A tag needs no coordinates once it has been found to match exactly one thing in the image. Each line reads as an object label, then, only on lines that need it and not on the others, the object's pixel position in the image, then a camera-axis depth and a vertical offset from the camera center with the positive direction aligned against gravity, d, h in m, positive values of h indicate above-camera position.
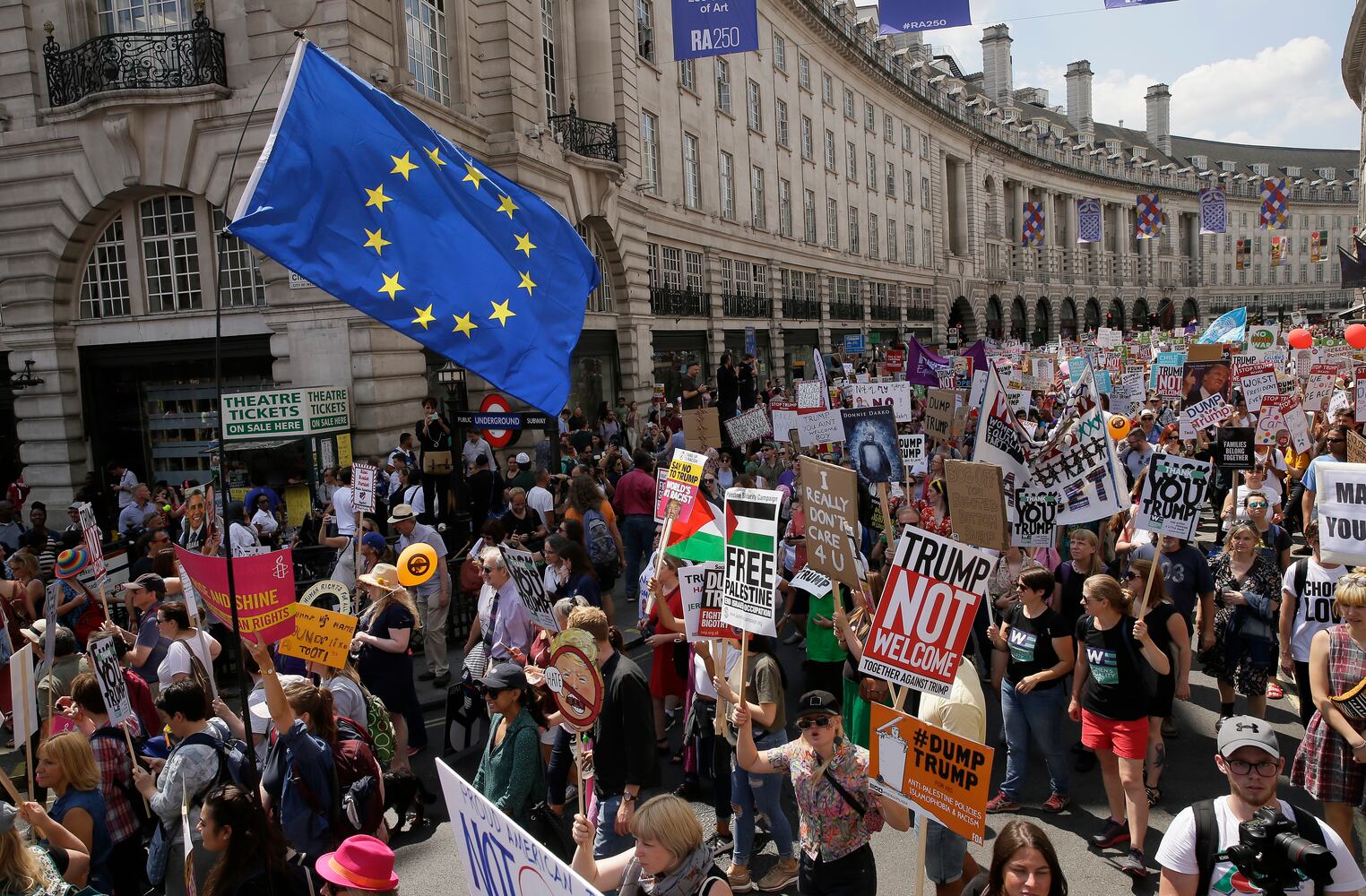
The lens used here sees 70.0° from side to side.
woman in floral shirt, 4.38 -2.03
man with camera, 3.36 -1.78
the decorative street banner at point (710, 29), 13.27 +4.61
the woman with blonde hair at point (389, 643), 7.03 -1.90
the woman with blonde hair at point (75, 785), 4.73 -1.93
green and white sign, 13.98 -0.45
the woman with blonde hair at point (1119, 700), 5.62 -2.07
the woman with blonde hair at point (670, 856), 3.58 -1.81
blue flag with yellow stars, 5.37 +0.87
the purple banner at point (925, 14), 11.39 +4.00
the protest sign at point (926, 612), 4.56 -1.21
